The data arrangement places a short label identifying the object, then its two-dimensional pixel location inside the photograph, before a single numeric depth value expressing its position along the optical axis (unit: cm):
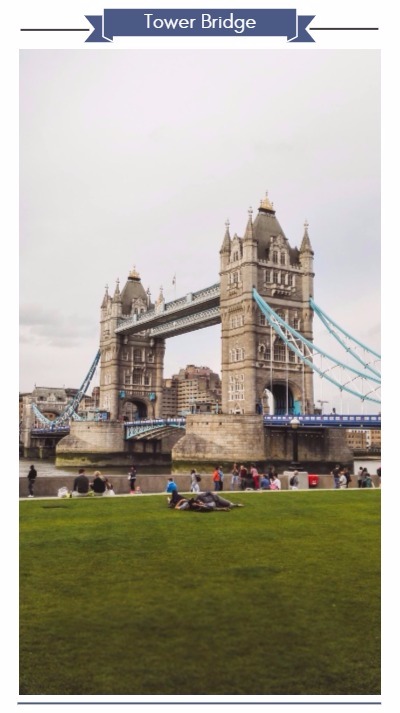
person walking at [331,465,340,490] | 2280
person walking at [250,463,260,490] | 2166
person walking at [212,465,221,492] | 2056
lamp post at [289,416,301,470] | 2497
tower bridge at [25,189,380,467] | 4956
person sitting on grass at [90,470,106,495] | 1850
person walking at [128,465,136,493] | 2011
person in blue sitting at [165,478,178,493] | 1734
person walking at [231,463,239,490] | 2178
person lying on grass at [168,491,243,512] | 1474
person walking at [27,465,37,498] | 1804
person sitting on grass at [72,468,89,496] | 1812
